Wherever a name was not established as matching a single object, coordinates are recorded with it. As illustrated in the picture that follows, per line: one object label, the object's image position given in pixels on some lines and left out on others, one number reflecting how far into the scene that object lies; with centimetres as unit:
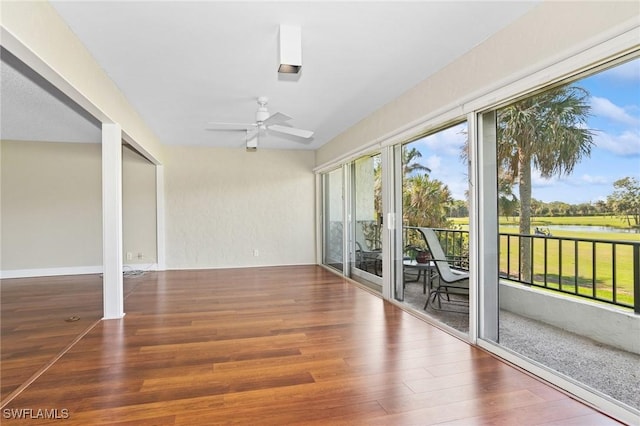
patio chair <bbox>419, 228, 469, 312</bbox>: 358
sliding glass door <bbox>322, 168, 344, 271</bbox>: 640
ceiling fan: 382
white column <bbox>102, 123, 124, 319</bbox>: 368
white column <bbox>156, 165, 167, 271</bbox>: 674
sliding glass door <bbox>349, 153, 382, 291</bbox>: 494
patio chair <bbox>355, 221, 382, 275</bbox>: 503
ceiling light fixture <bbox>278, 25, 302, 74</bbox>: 250
